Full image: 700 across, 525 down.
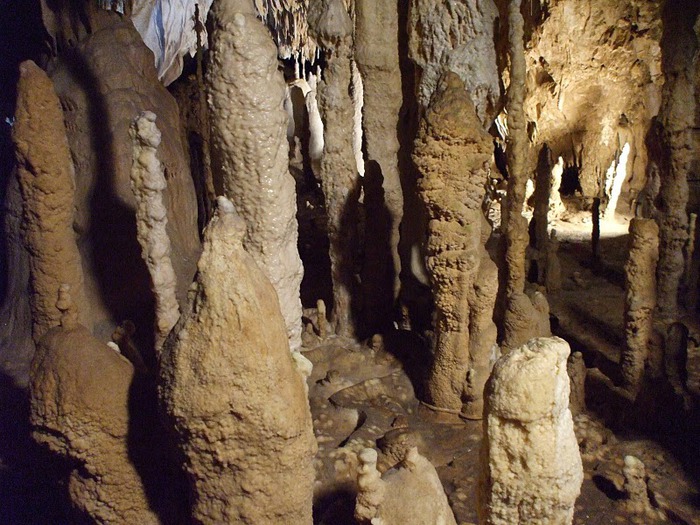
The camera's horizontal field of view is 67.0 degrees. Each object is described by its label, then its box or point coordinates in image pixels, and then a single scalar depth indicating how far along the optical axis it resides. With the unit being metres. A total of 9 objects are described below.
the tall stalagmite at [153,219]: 3.72
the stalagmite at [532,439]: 2.17
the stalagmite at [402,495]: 2.53
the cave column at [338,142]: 5.86
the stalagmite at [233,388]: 2.29
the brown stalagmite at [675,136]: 6.66
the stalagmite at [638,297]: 5.03
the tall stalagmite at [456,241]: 4.14
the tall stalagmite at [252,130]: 3.77
